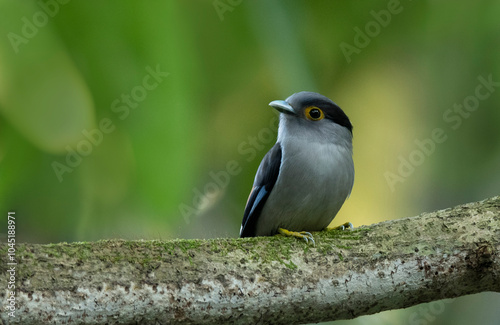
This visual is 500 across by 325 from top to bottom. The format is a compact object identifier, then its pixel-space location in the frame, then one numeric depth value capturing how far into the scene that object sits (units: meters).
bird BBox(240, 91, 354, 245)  6.90
